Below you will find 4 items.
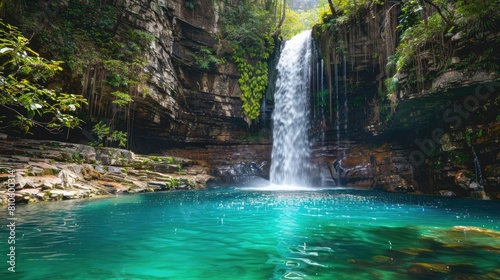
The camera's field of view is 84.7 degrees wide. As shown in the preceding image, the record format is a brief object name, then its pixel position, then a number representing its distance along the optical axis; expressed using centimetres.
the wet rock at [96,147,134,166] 1522
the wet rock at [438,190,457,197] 1297
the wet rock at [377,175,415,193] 1545
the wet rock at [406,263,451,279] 308
